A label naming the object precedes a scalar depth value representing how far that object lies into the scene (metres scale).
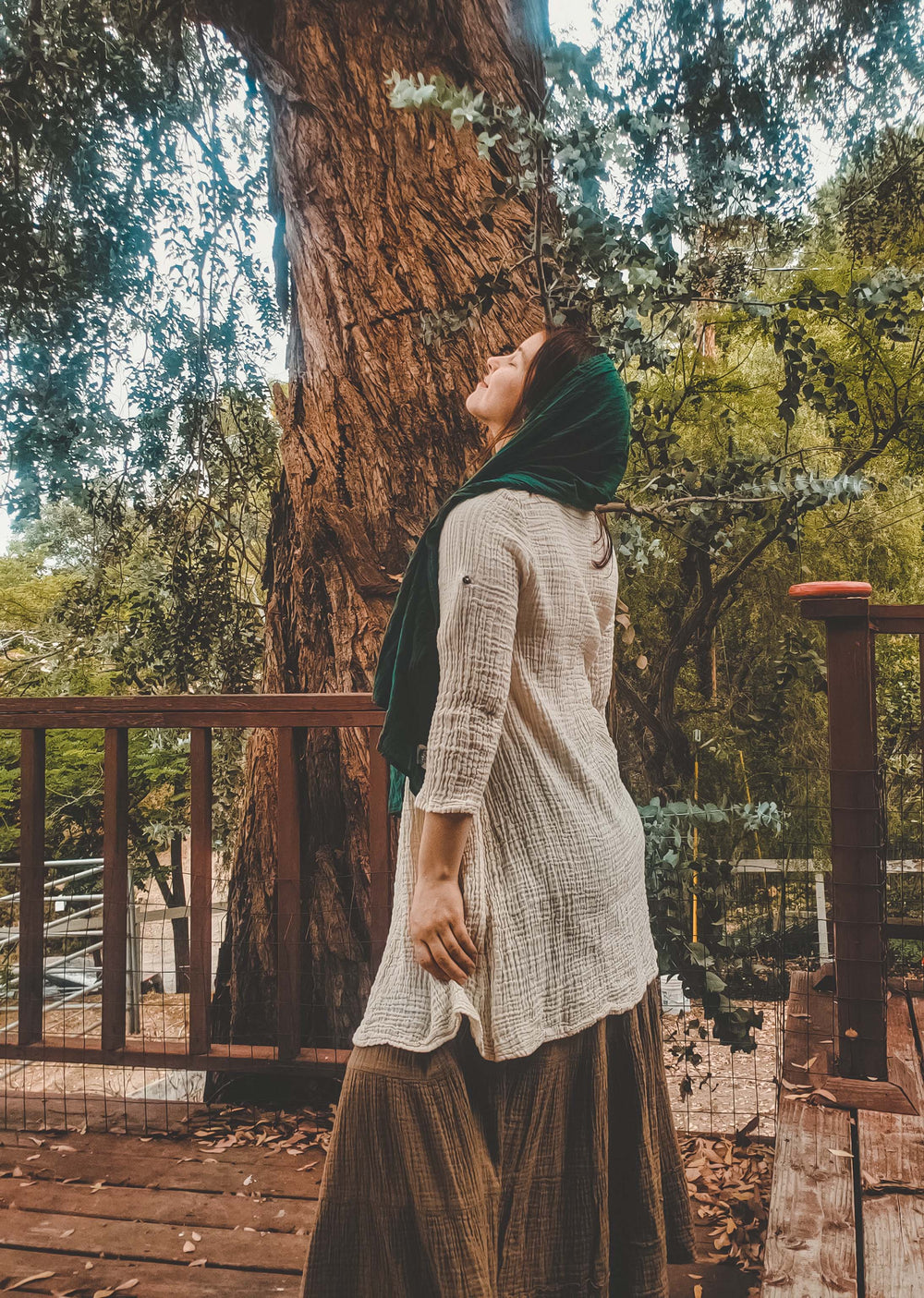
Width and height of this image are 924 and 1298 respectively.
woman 1.14
